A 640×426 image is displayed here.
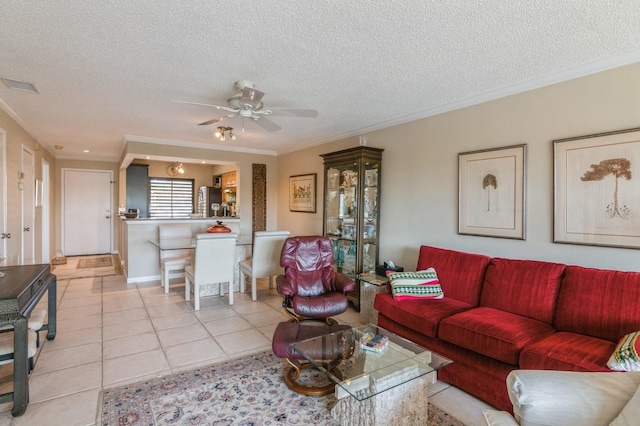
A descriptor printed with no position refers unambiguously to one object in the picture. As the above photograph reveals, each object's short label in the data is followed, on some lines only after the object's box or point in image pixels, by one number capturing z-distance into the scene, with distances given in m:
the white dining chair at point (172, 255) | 5.01
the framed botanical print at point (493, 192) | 3.03
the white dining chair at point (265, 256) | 4.65
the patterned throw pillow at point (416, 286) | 3.09
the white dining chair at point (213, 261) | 4.20
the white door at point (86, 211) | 8.01
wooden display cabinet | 4.35
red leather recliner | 3.25
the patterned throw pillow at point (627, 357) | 1.69
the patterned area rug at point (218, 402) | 2.10
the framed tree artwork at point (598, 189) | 2.40
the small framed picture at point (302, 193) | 5.92
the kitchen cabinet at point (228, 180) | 8.48
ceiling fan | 2.86
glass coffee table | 1.87
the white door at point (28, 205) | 4.69
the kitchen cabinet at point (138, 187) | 7.66
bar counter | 5.57
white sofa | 1.26
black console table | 2.08
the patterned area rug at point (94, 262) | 6.89
